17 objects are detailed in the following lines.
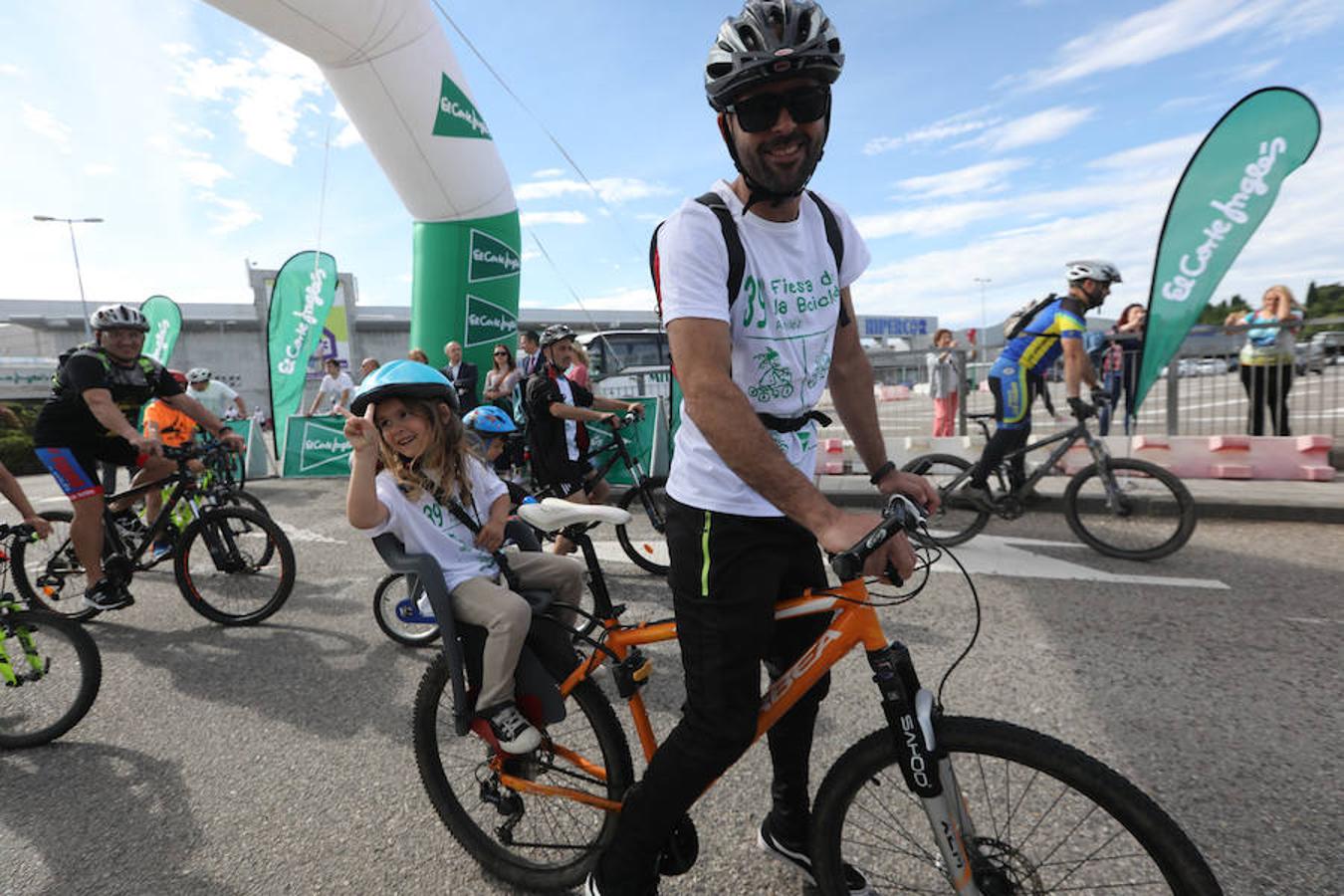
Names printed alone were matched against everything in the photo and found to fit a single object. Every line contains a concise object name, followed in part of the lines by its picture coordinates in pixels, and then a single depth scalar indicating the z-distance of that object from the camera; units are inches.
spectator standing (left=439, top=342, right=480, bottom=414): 382.0
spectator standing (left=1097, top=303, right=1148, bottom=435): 311.6
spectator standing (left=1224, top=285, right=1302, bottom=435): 277.6
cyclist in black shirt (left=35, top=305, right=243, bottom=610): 167.6
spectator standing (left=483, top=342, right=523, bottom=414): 383.2
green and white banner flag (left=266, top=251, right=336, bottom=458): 476.7
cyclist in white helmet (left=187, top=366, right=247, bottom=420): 374.9
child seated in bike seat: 77.2
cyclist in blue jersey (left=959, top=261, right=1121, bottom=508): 206.1
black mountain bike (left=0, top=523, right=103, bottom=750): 123.2
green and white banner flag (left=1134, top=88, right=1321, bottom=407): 241.4
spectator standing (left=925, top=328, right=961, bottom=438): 357.7
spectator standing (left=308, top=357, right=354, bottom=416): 449.1
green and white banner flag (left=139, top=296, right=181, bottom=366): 535.1
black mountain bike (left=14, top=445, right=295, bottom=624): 174.9
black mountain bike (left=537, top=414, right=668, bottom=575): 201.9
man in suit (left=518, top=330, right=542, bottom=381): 358.6
